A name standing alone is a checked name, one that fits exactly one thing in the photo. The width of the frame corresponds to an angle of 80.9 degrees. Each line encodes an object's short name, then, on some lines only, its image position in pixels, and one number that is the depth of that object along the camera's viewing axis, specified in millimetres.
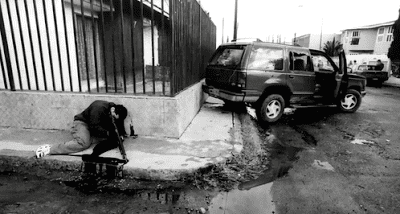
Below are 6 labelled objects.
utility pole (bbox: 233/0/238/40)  11898
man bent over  3562
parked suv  5562
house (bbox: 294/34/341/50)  51031
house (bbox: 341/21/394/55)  34031
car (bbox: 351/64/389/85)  16766
